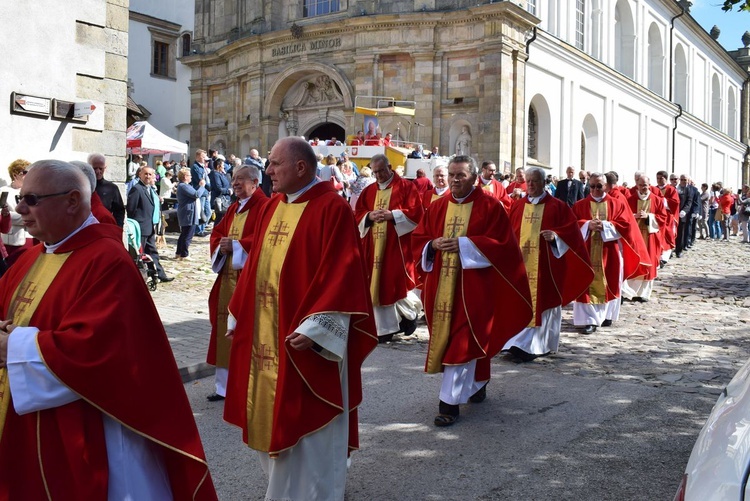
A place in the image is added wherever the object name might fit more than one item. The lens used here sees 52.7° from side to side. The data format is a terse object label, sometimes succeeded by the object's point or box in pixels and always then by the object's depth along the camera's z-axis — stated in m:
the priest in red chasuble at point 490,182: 12.64
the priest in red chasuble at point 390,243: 8.75
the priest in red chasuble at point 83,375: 2.61
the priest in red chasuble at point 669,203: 15.91
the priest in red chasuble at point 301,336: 3.84
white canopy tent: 22.89
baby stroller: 10.62
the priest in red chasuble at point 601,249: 9.71
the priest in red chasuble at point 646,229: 12.29
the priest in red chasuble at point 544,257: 7.76
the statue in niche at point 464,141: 25.70
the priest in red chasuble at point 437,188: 10.56
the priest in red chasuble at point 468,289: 5.69
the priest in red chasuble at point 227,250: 6.16
